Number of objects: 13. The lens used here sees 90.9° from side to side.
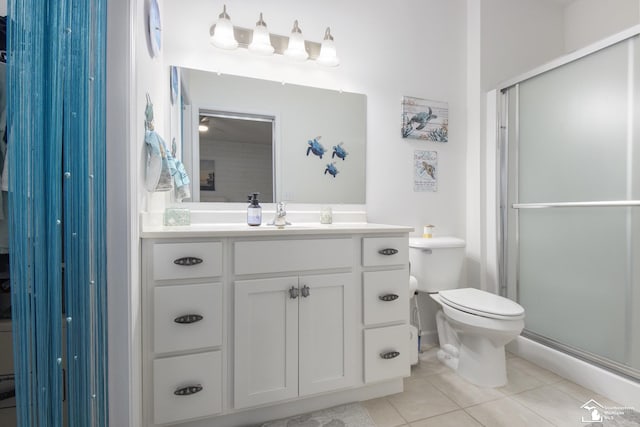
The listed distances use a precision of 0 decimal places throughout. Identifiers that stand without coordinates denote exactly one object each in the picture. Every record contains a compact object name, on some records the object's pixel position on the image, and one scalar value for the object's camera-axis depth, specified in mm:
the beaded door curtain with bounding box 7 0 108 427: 647
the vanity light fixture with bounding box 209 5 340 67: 1729
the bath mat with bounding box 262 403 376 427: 1403
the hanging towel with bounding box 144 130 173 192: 1269
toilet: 1626
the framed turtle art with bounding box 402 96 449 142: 2217
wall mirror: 1768
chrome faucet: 1756
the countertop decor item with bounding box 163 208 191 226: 1567
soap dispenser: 1666
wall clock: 1314
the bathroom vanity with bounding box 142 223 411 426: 1218
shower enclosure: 1601
